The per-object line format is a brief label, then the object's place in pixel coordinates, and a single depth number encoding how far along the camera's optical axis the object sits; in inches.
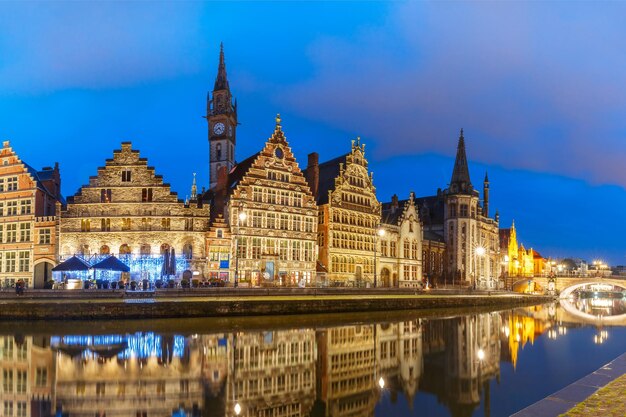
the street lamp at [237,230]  1951.3
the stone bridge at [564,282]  3420.3
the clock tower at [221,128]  2824.8
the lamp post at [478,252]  3195.9
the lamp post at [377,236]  2489.9
